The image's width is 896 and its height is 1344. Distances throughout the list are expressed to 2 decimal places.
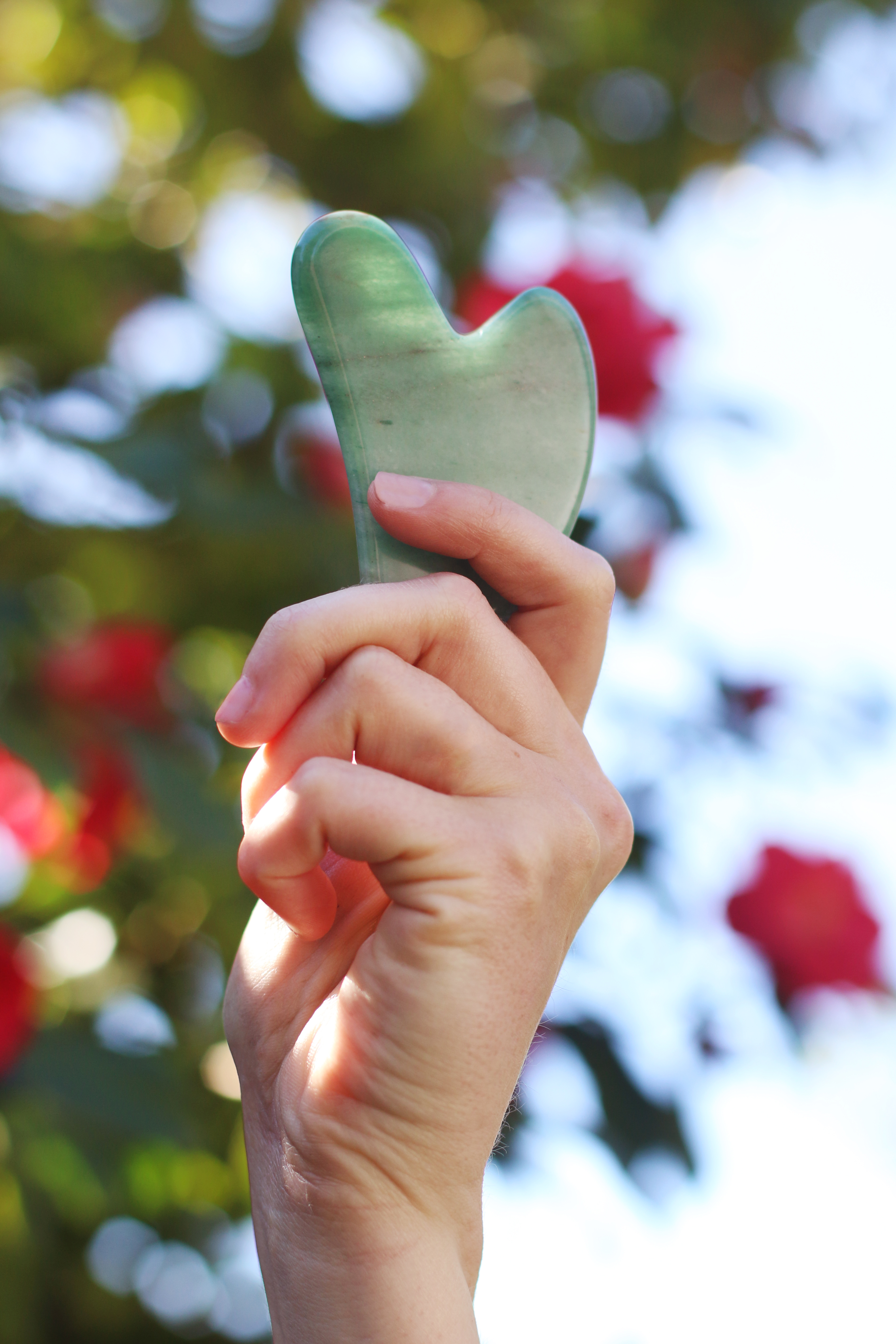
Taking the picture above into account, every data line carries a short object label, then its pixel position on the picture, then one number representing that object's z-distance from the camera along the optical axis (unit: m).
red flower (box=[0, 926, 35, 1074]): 0.81
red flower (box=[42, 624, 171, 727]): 0.82
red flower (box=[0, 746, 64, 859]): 0.91
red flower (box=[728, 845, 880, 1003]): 0.90
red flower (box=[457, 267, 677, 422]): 0.88
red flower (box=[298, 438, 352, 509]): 0.96
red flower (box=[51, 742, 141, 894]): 0.83
